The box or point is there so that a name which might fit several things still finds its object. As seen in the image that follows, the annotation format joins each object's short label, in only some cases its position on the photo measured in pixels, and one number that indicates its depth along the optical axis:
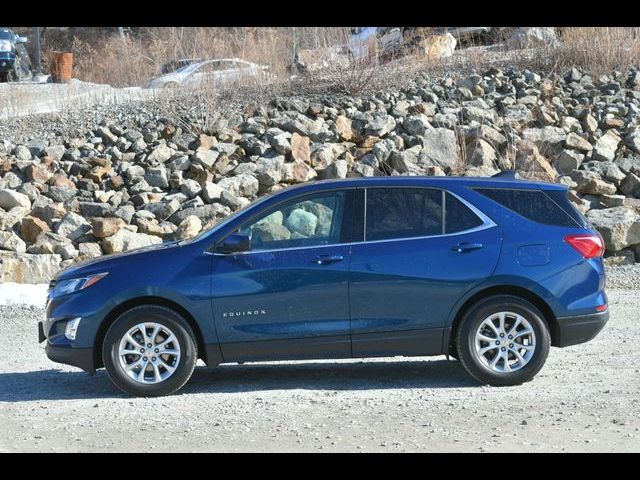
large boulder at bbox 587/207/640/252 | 15.88
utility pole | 43.03
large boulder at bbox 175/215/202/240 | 16.17
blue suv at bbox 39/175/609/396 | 8.41
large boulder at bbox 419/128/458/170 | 19.23
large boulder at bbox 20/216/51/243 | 16.34
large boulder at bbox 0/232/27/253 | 15.62
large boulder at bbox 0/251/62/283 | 14.41
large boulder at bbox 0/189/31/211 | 17.39
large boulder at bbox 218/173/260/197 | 18.23
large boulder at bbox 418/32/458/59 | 25.72
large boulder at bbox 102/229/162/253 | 15.80
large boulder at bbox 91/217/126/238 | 16.09
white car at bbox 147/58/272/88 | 23.28
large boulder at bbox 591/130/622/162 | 20.20
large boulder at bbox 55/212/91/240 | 16.33
